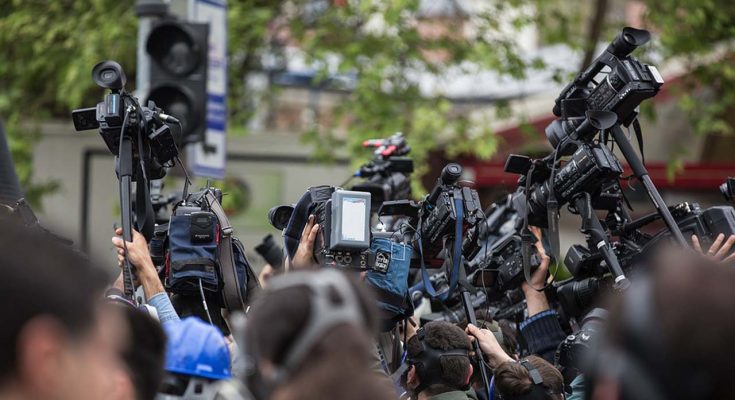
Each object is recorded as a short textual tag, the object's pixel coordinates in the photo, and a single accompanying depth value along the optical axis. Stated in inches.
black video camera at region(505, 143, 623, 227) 401.1
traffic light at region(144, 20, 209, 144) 736.3
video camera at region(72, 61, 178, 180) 405.1
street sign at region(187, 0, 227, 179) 784.3
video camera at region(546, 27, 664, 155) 409.1
